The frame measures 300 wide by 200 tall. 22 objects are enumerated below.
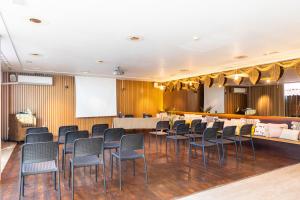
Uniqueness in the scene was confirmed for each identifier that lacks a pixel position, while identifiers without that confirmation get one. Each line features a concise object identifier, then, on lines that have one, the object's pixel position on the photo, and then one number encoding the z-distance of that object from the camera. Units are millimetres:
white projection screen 9062
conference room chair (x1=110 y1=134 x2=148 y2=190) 3493
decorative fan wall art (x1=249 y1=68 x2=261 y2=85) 5875
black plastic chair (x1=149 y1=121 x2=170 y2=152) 6352
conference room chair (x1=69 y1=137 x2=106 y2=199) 3088
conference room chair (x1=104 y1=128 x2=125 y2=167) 4238
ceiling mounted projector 7172
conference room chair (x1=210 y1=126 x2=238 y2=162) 4929
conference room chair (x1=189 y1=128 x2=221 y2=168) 4637
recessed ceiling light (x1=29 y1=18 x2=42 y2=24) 3125
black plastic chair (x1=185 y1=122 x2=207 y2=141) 6074
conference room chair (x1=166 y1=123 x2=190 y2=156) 5531
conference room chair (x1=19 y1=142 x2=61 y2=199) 2717
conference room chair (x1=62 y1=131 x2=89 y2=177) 3948
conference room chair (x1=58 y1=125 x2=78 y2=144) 4734
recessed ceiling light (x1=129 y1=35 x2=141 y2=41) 3965
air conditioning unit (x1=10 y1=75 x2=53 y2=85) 7863
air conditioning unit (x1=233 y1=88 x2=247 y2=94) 11784
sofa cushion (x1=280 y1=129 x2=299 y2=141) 5228
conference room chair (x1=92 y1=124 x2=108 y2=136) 5094
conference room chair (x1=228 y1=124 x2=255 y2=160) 5218
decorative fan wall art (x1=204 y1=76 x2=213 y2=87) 7500
